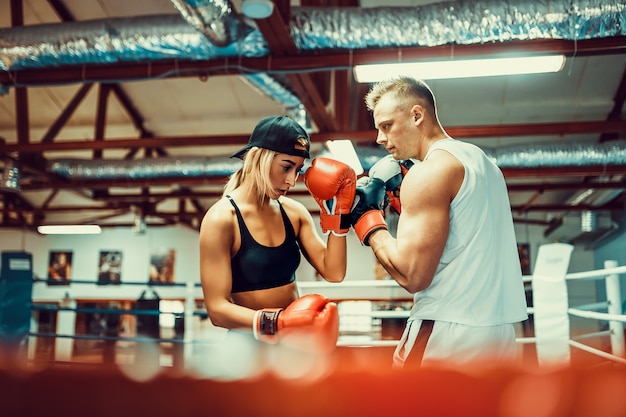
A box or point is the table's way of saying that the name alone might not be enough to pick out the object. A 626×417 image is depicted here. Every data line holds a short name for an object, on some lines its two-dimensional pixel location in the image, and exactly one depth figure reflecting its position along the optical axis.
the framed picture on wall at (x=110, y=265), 13.14
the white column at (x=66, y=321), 11.92
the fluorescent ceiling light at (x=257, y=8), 3.20
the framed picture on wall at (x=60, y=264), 13.24
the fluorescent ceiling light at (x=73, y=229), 10.93
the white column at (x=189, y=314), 4.34
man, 1.43
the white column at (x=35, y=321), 11.58
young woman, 1.59
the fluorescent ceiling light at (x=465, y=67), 3.95
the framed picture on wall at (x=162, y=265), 13.05
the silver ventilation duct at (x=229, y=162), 6.31
